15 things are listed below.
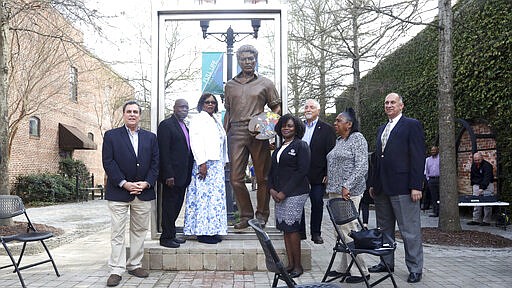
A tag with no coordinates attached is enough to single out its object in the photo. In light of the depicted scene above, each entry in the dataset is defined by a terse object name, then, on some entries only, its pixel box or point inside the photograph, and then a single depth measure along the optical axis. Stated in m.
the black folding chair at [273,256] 3.22
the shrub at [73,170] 21.73
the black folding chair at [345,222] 4.68
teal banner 7.19
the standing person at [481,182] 10.10
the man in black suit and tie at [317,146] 6.74
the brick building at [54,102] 13.56
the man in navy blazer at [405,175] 5.40
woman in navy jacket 5.13
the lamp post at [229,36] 6.92
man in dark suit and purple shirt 5.89
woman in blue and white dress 6.06
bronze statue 6.40
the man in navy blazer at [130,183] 5.30
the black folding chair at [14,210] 5.57
